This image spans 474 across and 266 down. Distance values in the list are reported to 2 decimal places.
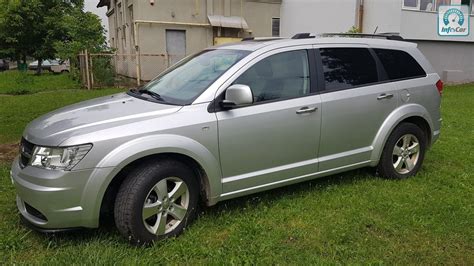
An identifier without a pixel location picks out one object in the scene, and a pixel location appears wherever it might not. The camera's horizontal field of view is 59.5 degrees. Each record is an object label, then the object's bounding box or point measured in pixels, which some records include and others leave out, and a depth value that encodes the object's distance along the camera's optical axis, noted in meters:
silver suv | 3.12
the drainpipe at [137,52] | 16.72
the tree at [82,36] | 17.56
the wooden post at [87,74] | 15.82
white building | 16.19
